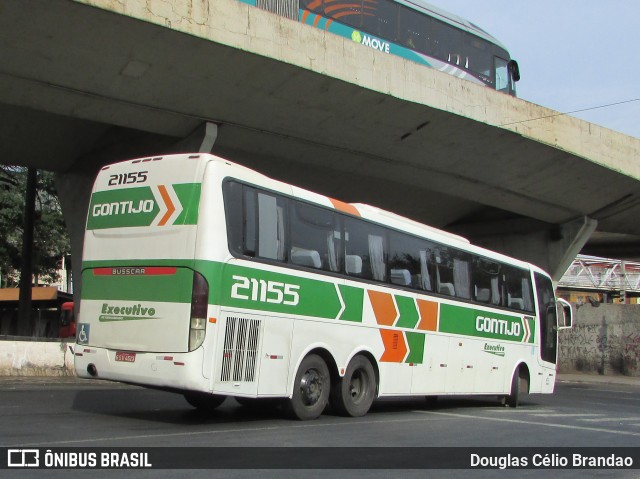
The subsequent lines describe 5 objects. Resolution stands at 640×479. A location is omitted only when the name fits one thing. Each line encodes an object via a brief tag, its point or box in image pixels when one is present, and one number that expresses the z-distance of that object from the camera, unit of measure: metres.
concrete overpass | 15.07
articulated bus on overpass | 19.06
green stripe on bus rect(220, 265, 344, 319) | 8.82
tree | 28.73
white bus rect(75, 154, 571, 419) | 8.65
